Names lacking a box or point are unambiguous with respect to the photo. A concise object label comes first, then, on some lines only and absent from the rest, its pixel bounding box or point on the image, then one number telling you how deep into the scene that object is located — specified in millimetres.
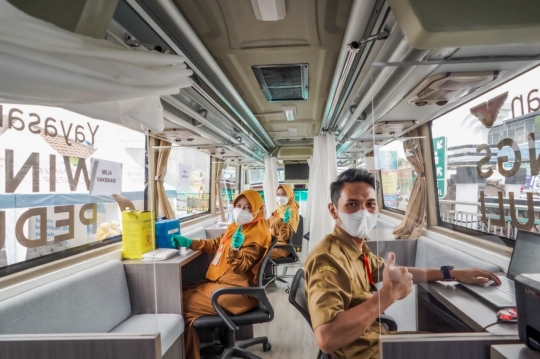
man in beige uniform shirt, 1272
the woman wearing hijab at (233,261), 2391
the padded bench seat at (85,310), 1539
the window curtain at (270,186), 5570
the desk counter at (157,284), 2406
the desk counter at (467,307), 1211
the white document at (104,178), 2219
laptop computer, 1586
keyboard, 1608
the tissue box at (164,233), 2814
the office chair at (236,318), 2195
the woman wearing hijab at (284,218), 4711
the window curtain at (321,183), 4113
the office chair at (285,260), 4148
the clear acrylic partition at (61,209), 1688
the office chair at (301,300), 1484
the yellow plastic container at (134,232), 2527
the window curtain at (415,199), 2463
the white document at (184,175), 3882
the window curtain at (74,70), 881
